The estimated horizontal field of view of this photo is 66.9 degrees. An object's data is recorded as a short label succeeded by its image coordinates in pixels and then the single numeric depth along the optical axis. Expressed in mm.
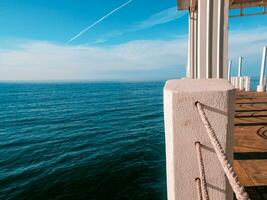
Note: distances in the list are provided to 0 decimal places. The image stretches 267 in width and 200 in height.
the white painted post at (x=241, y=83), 24922
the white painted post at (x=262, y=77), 20422
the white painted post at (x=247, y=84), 24058
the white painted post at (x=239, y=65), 27445
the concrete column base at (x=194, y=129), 1854
